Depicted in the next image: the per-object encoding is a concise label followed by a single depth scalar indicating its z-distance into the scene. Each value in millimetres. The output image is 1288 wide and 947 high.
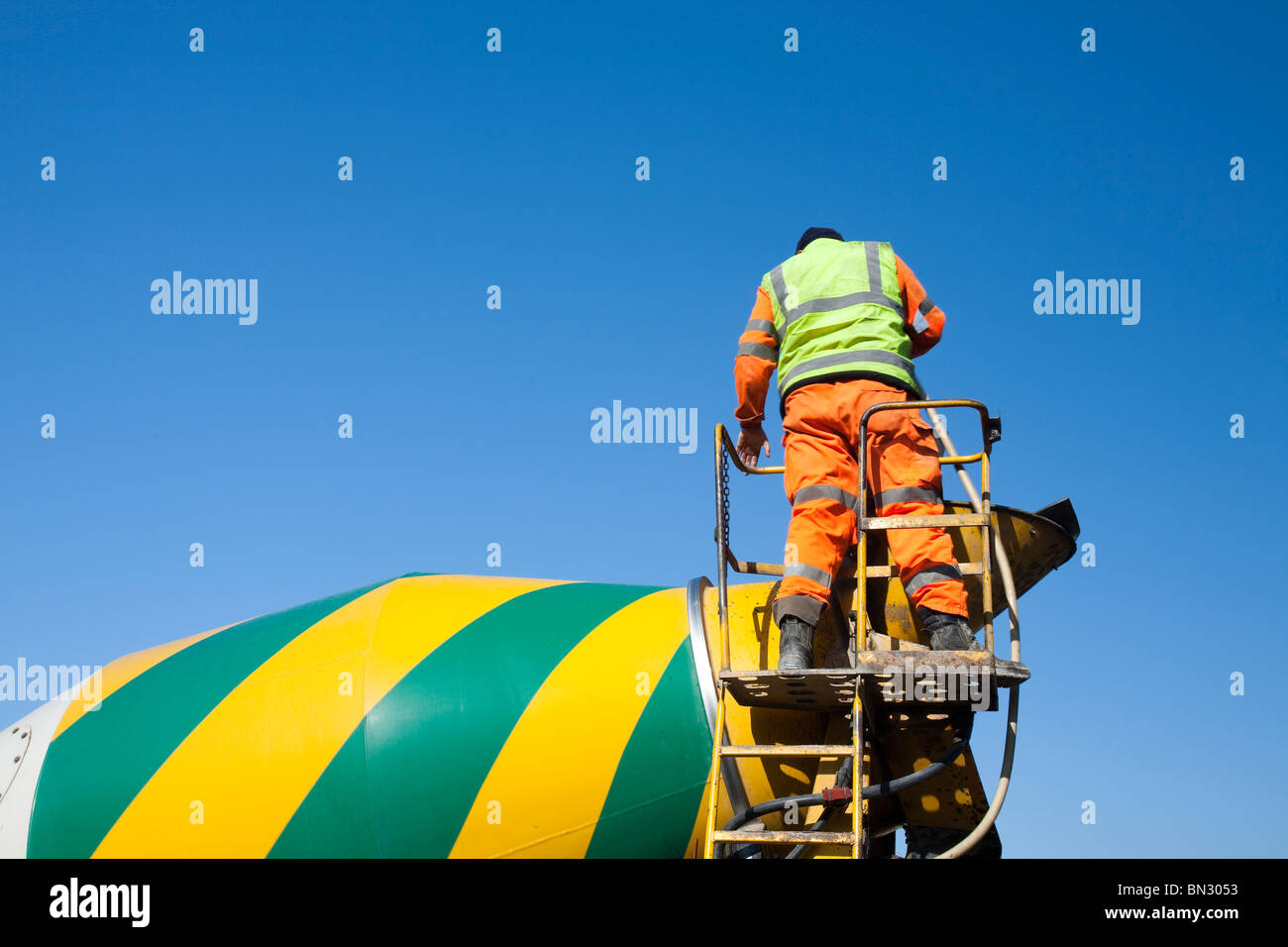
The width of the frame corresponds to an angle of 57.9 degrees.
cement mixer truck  6125
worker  6105
